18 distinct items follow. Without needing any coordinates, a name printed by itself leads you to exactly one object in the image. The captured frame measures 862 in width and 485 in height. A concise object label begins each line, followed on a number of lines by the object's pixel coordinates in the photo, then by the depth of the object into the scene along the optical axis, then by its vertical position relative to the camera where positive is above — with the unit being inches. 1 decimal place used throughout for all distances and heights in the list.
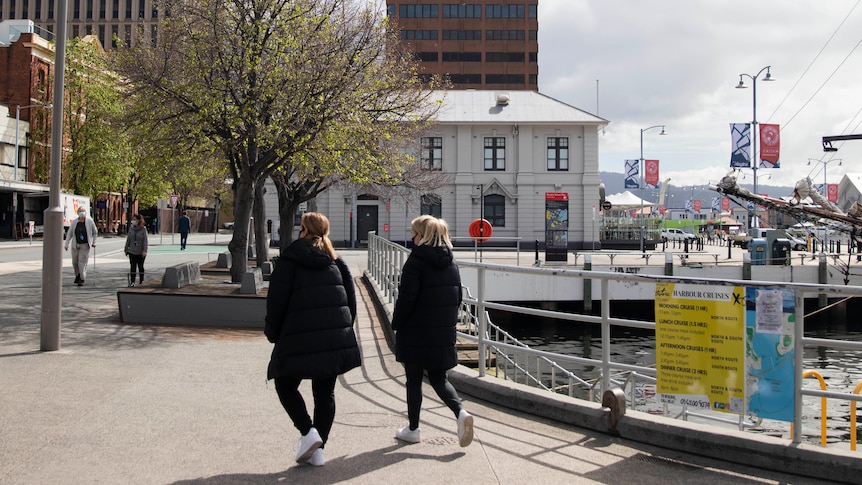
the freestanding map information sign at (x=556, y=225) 1221.1 +46.3
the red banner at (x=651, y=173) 2000.5 +212.3
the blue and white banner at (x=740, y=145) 1501.0 +217.2
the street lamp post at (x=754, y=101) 1664.6 +339.7
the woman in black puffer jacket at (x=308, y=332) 191.2 -20.9
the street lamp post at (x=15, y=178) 1807.3 +172.0
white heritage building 2007.9 +198.2
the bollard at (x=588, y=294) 1092.5 -60.2
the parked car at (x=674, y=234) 2787.6 +74.9
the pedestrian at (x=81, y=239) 642.8 +7.9
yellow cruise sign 209.6 -26.4
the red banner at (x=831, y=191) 3142.2 +264.6
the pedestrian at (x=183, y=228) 1429.6 +40.0
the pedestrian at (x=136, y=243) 637.3 +4.8
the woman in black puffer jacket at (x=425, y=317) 215.8 -19.0
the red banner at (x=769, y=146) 1465.3 +210.5
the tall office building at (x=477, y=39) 3523.6 +1001.8
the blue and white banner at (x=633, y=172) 1969.7 +210.7
